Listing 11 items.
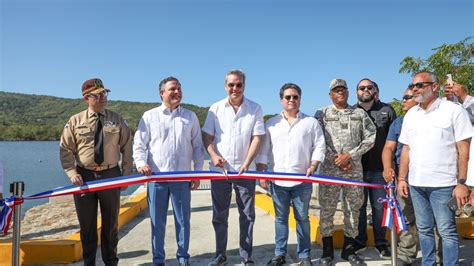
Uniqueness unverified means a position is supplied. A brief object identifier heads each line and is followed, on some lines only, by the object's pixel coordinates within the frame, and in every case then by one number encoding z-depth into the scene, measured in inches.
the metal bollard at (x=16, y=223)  131.8
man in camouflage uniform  160.1
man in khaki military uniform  146.3
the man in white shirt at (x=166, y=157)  151.0
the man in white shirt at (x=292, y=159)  153.7
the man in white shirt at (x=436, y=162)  126.6
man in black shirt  169.0
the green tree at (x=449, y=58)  492.4
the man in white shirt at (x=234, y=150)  154.6
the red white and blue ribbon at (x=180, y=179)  143.5
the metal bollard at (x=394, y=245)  141.5
